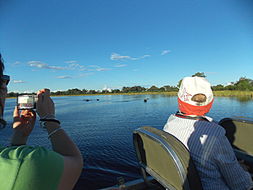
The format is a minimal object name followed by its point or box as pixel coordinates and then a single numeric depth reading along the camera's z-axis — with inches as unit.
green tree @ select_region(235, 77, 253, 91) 2817.9
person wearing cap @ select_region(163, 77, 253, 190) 61.2
